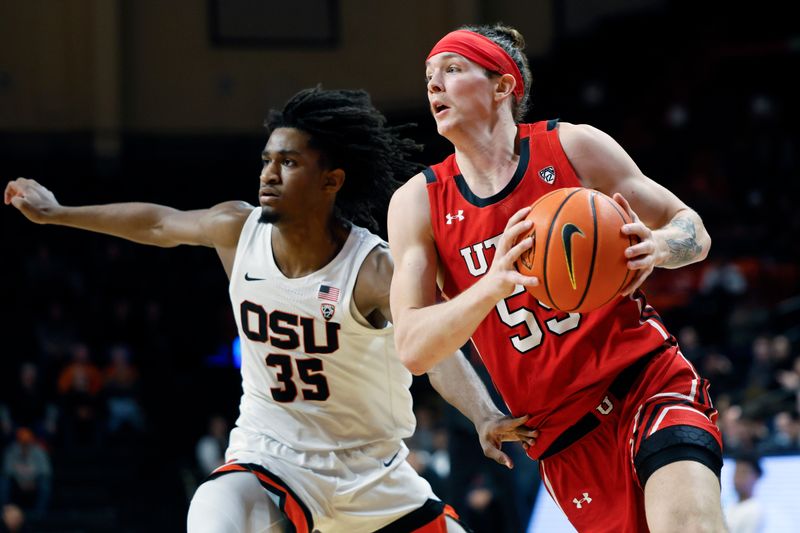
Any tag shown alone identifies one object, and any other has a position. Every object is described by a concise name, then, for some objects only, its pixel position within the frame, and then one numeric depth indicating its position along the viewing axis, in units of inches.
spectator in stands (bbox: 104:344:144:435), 537.3
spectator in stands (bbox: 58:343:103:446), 530.3
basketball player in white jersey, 166.9
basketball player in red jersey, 135.1
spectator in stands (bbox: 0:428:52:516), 475.5
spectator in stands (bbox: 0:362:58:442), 514.6
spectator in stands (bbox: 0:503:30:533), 410.6
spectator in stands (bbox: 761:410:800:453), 354.7
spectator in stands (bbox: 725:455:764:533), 301.4
